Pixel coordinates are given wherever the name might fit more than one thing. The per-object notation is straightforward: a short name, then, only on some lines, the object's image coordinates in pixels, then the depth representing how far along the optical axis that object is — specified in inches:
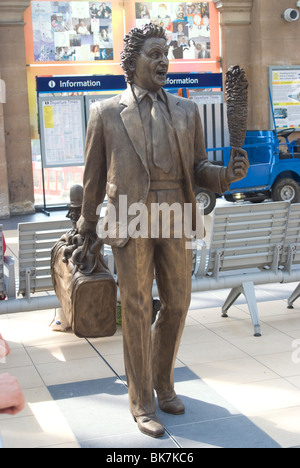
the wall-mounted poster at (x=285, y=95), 635.5
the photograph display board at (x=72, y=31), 577.6
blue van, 521.3
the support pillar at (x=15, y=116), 545.3
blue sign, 549.3
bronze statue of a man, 152.0
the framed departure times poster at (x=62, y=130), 548.4
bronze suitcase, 169.5
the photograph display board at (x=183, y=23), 616.1
